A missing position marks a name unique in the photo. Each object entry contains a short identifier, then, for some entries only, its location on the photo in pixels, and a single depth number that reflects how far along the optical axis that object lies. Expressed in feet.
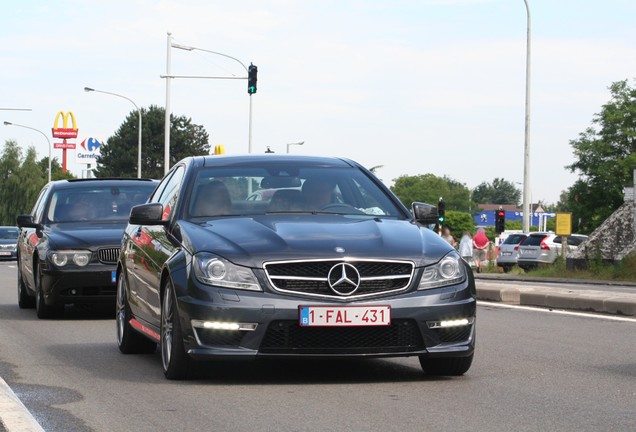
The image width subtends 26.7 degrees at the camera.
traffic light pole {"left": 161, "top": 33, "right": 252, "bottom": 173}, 157.69
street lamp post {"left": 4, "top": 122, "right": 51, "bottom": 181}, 300.14
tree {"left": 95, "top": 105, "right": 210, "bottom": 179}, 392.88
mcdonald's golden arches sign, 491.31
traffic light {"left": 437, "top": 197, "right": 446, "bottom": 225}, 144.77
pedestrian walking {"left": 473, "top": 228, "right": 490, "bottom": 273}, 150.88
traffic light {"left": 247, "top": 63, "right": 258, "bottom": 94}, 133.08
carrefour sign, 386.44
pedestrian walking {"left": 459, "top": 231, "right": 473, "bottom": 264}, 141.66
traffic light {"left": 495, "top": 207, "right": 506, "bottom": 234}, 173.37
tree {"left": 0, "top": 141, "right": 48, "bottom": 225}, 427.74
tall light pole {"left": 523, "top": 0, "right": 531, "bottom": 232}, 152.15
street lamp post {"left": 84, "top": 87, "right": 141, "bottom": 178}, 217.15
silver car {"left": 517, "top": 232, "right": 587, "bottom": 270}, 154.51
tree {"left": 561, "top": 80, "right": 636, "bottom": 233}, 296.10
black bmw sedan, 49.29
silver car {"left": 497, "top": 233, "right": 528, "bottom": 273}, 157.07
